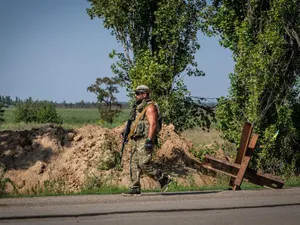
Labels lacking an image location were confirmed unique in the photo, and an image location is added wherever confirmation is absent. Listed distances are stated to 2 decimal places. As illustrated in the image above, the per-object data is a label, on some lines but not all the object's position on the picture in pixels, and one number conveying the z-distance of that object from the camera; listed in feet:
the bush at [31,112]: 141.90
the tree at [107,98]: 194.55
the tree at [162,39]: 61.93
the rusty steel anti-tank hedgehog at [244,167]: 40.06
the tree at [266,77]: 56.75
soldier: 33.88
